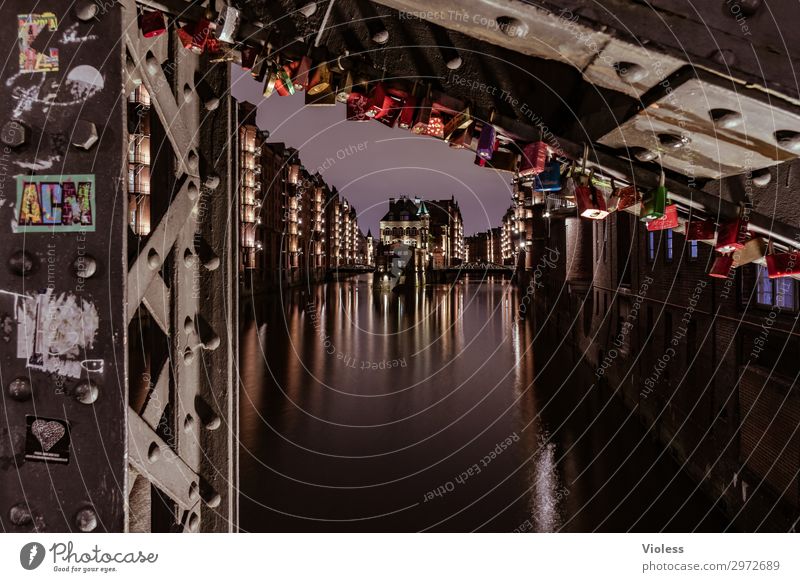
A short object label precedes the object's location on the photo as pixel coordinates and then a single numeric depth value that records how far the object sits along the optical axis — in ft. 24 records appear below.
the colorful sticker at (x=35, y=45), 5.45
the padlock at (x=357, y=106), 6.35
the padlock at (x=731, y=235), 8.09
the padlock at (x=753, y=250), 8.77
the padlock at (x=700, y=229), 8.86
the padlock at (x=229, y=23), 5.51
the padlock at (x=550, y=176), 8.17
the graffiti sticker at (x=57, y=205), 5.47
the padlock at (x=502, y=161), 7.27
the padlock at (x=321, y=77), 6.03
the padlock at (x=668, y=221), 8.57
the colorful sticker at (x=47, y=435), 5.49
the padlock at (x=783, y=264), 8.43
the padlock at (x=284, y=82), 6.14
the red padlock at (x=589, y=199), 8.45
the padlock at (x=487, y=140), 6.70
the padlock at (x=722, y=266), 9.44
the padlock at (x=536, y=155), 6.86
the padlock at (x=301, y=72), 5.95
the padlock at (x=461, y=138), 6.77
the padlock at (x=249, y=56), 5.96
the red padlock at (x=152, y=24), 5.68
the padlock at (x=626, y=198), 8.22
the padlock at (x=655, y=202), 7.44
